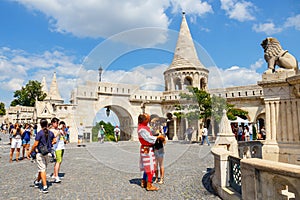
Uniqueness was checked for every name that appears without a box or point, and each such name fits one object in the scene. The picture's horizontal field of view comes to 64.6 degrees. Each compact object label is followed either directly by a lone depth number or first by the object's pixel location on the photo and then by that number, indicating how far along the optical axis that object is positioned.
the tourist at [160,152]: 5.21
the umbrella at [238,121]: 17.94
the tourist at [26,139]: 10.02
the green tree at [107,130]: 20.48
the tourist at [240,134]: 16.73
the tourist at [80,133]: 14.98
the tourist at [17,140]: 9.52
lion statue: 5.85
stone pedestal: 5.46
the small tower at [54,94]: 32.84
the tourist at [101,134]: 19.11
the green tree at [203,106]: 17.20
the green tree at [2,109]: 44.81
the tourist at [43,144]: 4.90
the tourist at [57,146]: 5.61
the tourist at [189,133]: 20.02
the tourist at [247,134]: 16.41
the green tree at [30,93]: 47.91
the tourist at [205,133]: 15.58
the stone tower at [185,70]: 28.53
